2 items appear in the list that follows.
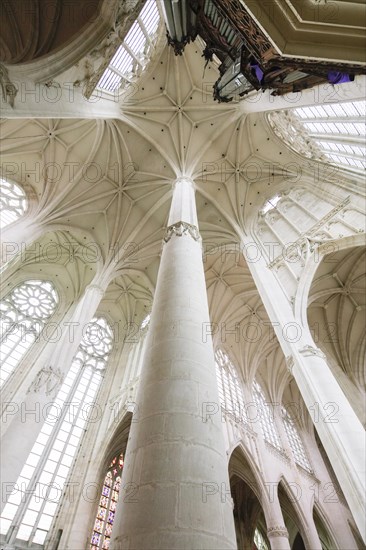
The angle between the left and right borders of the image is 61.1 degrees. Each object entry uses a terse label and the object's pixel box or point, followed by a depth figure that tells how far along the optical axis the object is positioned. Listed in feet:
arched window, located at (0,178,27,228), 42.83
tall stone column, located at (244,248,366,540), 18.05
